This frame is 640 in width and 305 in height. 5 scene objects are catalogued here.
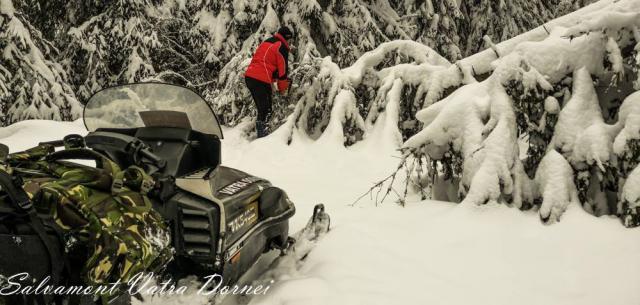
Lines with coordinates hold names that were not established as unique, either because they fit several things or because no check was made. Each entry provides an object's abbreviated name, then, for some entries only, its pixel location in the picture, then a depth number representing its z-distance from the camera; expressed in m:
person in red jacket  7.64
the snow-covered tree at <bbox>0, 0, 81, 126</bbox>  9.48
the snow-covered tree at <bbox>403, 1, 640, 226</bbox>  3.35
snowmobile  2.60
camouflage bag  1.80
